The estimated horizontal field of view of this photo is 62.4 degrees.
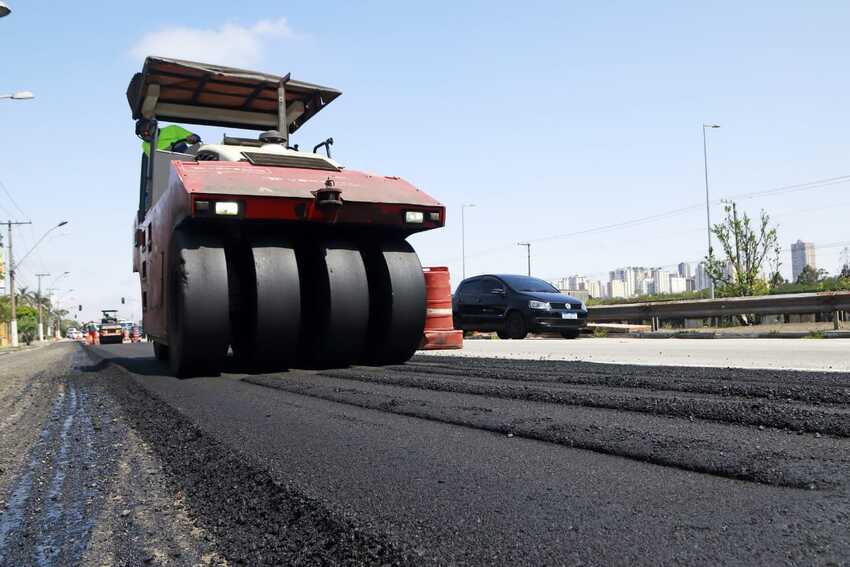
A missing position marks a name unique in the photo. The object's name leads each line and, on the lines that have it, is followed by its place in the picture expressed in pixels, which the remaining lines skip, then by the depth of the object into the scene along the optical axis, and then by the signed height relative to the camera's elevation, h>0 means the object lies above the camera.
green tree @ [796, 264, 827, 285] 46.11 +1.81
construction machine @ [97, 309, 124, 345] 48.41 -1.03
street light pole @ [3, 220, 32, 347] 47.31 -0.10
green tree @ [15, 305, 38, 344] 78.59 -0.10
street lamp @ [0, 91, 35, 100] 21.61 +6.92
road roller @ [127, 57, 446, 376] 6.50 +0.56
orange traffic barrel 10.94 -0.04
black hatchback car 14.32 -0.01
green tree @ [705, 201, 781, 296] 22.77 +1.29
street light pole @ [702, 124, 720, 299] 29.63 +6.48
